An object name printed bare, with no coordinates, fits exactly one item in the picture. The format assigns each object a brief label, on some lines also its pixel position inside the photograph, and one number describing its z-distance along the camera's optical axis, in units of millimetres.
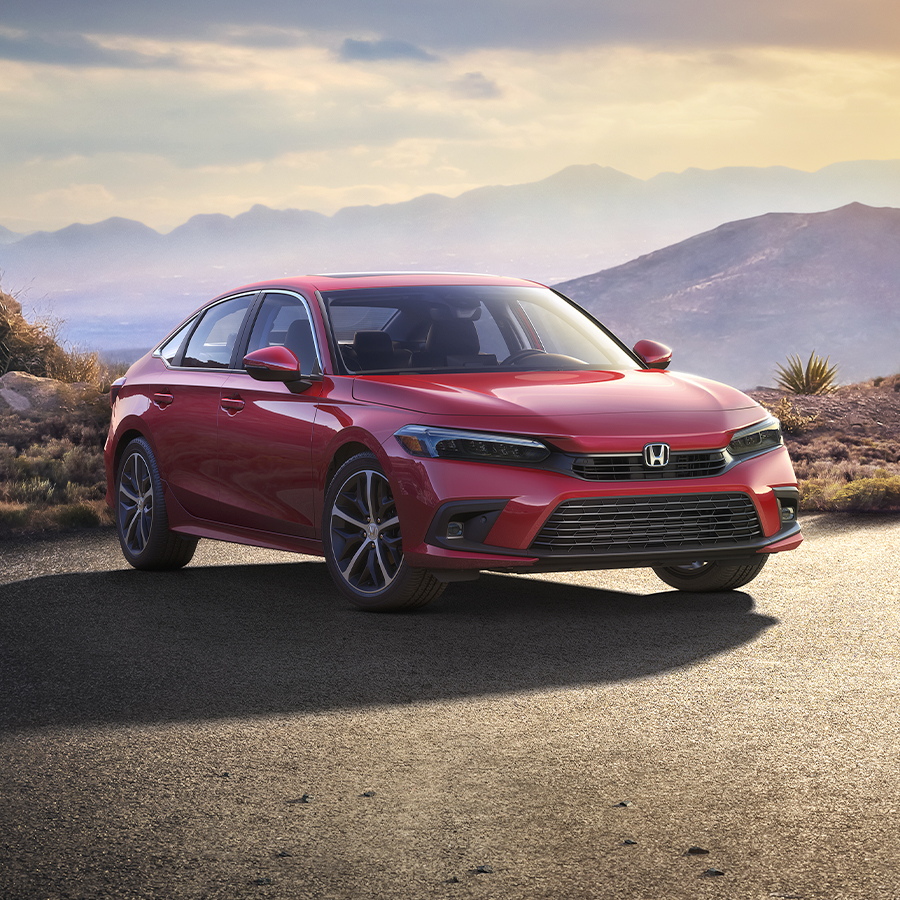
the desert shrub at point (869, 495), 13133
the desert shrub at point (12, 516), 12814
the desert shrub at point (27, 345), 21656
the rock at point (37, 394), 17750
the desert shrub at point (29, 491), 14094
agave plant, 21719
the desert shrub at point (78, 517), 13031
